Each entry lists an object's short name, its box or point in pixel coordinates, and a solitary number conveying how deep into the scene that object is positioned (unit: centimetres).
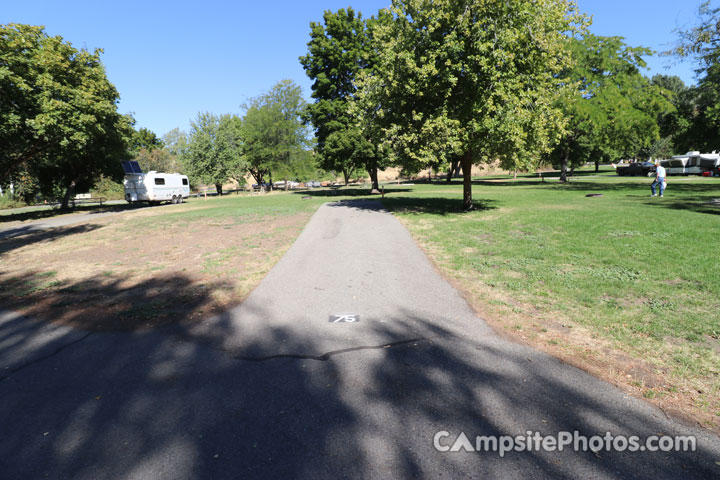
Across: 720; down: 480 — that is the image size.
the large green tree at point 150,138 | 4616
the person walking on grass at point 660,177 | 1786
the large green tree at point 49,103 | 1755
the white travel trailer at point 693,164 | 4009
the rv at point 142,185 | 3116
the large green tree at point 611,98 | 2848
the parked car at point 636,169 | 4198
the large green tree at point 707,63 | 1575
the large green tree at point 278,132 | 4622
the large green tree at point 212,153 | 4675
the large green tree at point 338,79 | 2903
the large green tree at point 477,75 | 1296
